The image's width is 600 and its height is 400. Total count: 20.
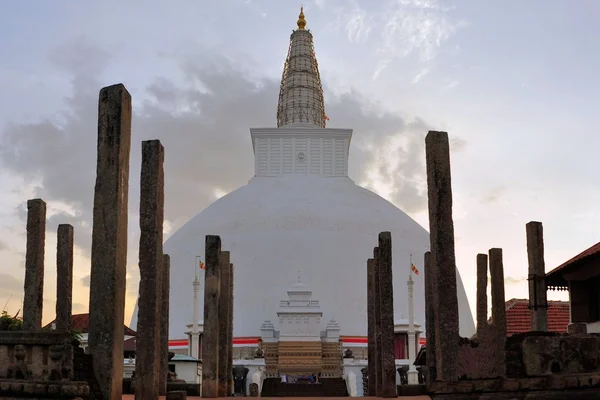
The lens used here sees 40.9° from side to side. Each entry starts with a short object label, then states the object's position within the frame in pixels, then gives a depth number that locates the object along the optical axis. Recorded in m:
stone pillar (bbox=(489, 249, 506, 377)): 16.45
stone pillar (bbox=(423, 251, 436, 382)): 14.48
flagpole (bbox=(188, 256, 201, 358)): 30.31
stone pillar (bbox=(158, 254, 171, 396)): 14.91
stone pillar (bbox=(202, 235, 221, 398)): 14.21
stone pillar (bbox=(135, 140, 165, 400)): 10.38
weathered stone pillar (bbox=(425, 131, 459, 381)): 9.23
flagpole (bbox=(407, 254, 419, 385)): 30.11
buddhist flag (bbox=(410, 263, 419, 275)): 33.22
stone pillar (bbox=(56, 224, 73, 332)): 15.18
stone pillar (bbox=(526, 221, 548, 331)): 15.62
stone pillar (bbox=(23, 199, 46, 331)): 14.62
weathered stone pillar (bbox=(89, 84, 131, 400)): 8.52
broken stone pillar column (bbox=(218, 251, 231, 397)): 16.09
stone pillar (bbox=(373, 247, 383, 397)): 15.98
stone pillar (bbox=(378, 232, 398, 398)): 14.42
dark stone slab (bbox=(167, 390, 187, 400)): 11.27
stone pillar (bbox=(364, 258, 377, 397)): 17.69
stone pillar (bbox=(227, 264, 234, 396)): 17.16
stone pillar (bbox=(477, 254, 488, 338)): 17.81
